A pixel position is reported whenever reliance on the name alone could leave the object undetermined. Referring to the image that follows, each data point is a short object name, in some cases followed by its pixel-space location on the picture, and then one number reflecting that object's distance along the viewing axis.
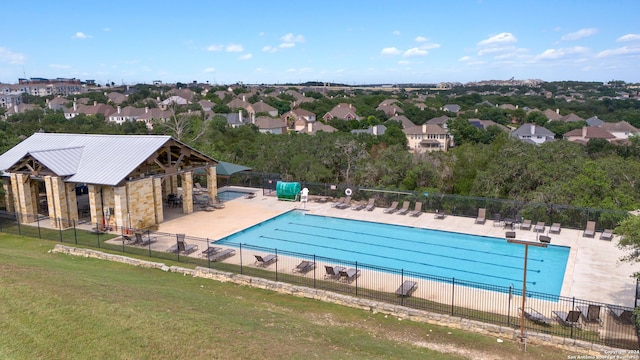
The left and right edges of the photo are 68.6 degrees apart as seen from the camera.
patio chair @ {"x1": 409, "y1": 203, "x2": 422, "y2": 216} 31.23
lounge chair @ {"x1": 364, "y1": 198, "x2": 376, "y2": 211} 32.59
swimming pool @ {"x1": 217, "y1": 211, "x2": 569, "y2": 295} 22.12
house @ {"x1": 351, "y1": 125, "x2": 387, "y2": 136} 86.93
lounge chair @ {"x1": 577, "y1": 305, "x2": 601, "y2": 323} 15.25
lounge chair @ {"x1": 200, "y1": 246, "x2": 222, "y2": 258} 22.06
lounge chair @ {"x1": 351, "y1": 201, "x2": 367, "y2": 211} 32.71
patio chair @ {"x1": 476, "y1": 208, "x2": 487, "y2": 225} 28.83
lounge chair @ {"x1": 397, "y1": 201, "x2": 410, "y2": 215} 31.44
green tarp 35.19
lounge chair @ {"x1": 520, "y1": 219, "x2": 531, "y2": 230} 27.33
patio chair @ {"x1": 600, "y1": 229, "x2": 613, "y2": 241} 24.91
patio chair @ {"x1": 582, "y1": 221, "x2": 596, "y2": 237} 25.79
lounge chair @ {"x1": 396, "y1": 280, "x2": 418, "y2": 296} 17.53
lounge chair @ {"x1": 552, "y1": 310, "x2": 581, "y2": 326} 14.86
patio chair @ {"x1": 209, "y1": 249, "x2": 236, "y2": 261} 21.81
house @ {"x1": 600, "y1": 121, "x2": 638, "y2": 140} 99.12
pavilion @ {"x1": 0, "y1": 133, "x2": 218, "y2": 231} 26.47
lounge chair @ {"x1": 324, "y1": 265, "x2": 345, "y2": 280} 19.45
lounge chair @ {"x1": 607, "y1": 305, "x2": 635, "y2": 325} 14.92
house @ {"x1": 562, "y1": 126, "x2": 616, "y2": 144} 88.81
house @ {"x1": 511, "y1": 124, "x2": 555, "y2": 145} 92.06
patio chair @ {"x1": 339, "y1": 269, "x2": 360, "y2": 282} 19.23
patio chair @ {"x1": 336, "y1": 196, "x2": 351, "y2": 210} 33.09
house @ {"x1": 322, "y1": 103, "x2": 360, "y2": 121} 117.73
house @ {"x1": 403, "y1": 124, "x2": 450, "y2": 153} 85.56
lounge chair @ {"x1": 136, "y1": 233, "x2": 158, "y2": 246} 23.88
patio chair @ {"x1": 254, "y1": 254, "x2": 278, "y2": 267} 20.92
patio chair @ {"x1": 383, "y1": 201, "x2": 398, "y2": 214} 31.75
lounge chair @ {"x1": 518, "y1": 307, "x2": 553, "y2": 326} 15.34
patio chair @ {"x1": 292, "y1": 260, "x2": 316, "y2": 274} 20.34
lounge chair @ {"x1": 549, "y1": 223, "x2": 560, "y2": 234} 26.62
